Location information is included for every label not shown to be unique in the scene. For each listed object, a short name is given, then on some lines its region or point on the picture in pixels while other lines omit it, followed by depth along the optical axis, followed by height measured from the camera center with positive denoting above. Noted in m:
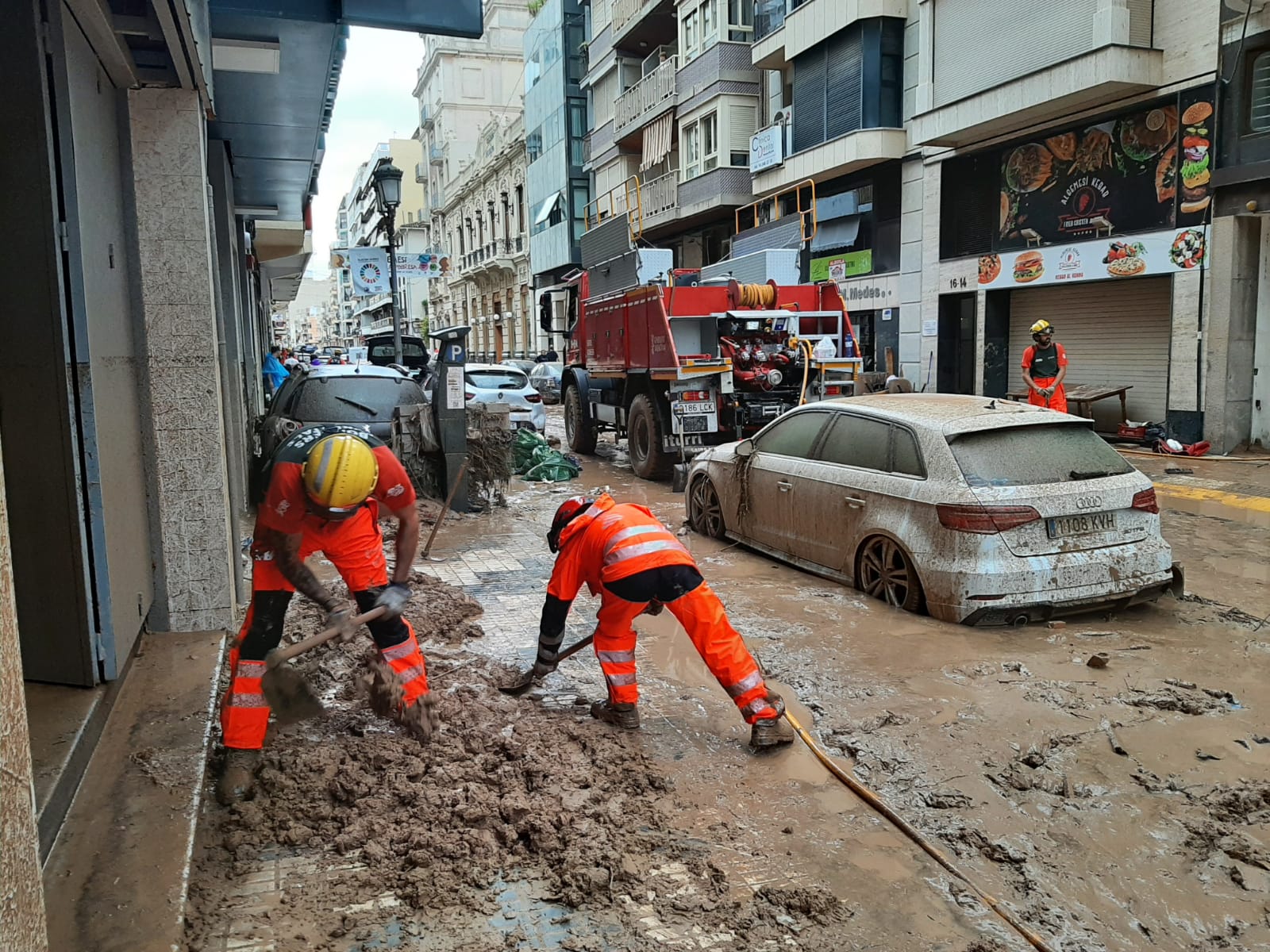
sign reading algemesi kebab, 13.60 +2.67
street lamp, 15.58 +2.81
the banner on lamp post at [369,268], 18.89 +1.92
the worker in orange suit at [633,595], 4.19 -1.03
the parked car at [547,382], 28.23 -0.55
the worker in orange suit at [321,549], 3.84 -0.78
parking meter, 9.93 -0.34
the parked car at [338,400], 9.73 -0.34
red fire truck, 11.55 +0.05
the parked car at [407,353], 20.66 +0.28
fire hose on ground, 2.89 -1.71
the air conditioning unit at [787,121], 22.45 +5.50
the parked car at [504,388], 17.38 -0.45
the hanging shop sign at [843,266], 21.16 +2.04
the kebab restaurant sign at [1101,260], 13.75 +1.41
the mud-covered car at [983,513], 5.57 -0.96
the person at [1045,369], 11.12 -0.20
